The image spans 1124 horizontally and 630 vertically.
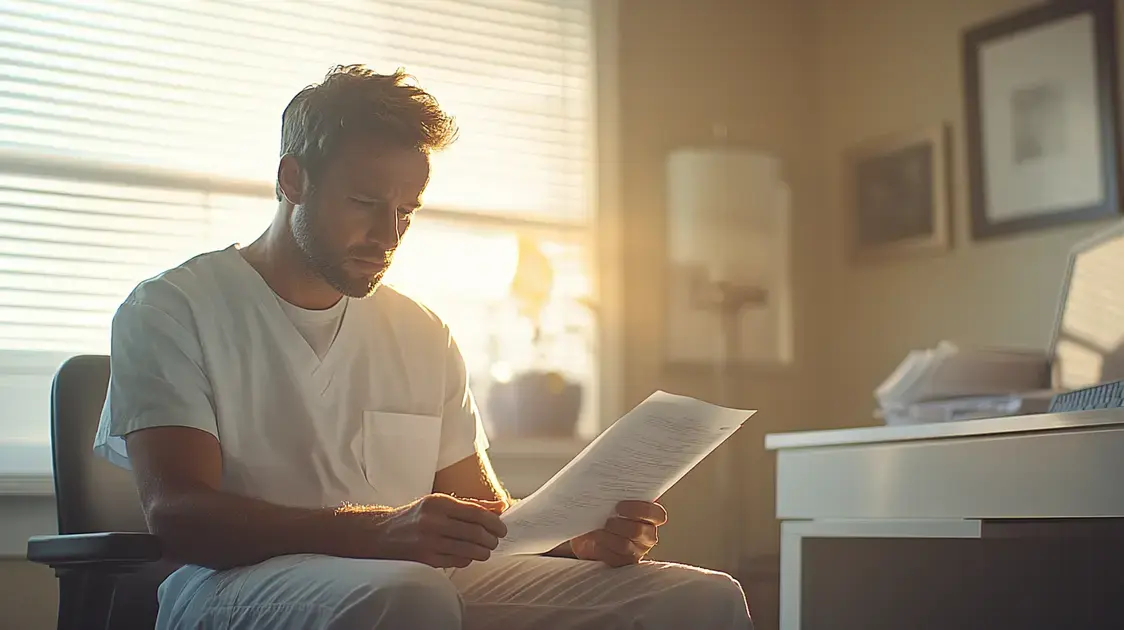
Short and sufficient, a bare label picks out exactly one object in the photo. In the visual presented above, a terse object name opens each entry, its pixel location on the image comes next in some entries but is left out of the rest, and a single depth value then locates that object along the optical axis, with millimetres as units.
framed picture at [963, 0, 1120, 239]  2660
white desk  1582
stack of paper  2275
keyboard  1604
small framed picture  3100
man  1258
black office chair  1584
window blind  2457
